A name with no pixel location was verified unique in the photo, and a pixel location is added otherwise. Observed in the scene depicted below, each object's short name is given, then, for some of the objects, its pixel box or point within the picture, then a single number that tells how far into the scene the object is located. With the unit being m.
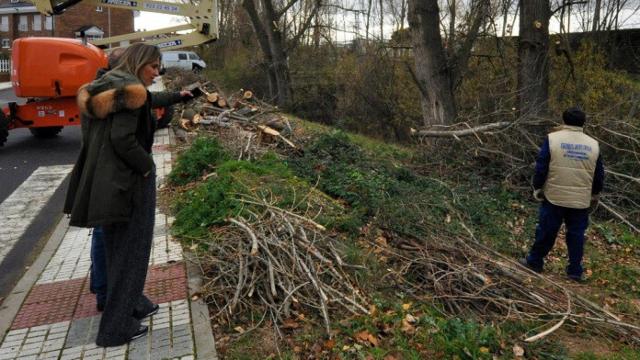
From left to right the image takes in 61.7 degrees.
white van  34.37
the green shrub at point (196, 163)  7.84
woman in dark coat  3.38
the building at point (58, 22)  47.62
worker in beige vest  5.56
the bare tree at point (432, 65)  11.17
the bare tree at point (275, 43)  23.03
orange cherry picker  10.17
